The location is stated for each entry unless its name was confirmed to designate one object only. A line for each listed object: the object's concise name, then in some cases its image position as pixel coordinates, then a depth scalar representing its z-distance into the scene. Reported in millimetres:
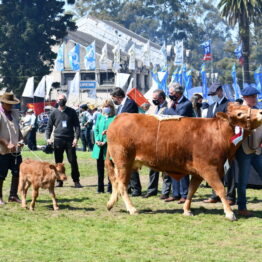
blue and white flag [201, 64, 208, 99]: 39688
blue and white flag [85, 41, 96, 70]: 51406
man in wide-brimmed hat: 12391
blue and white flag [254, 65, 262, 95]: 39438
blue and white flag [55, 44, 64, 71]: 54031
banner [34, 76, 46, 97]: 42825
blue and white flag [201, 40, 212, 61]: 55609
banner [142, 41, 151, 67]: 75000
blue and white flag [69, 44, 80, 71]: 51125
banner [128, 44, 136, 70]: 64875
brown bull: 10758
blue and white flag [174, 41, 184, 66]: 67156
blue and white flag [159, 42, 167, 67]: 71688
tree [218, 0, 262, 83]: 67938
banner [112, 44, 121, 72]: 61431
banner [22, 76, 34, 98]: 44600
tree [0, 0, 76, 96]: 59688
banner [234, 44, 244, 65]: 61725
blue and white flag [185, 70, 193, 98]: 47472
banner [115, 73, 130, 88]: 44625
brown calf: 11805
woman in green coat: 14258
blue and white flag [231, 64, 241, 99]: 35956
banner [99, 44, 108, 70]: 59006
